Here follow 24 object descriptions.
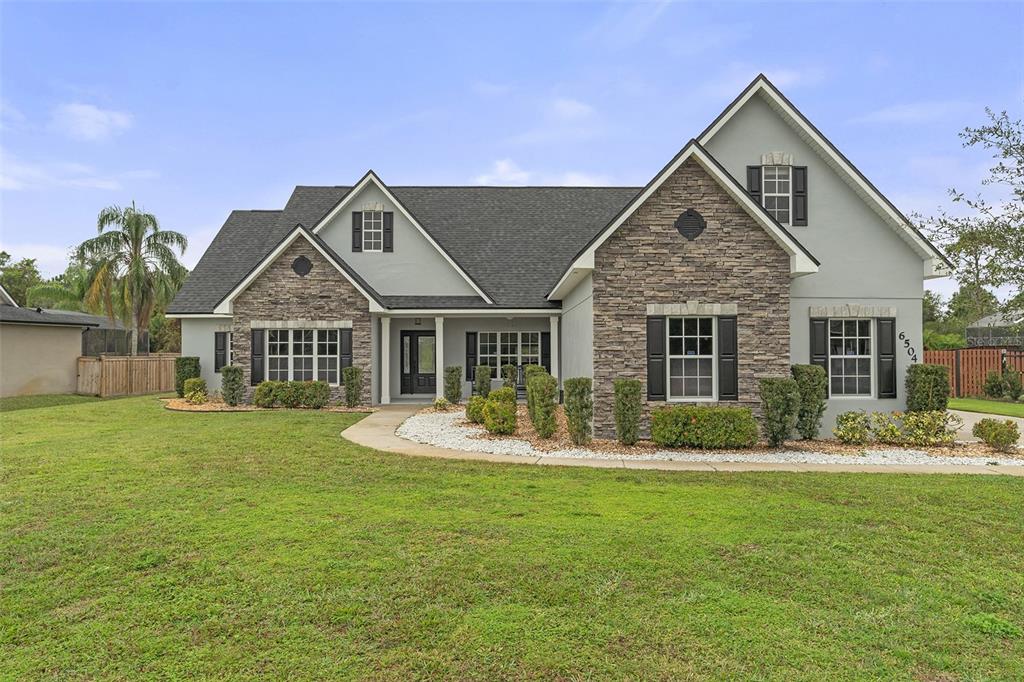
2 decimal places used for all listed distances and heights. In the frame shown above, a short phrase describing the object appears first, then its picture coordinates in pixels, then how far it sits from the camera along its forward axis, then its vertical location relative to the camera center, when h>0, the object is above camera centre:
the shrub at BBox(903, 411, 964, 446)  10.89 -1.44
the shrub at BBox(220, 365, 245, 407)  16.98 -0.84
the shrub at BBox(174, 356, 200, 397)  19.95 -0.46
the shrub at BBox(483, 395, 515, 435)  11.97 -1.33
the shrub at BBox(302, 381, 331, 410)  16.61 -1.10
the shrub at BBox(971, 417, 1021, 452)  10.20 -1.43
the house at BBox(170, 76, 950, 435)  11.06 +1.66
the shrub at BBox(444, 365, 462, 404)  18.22 -0.89
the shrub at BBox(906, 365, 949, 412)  11.50 -0.66
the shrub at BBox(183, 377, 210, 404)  18.00 -1.12
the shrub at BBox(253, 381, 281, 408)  16.61 -1.09
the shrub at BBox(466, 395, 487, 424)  13.81 -1.32
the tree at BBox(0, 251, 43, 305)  56.44 +8.35
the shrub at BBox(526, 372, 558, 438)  11.24 -1.03
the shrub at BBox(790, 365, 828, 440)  10.95 -0.79
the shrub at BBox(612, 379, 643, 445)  10.48 -0.97
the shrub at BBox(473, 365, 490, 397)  18.41 -0.73
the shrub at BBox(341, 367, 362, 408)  16.94 -0.82
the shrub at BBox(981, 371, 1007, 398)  21.31 -1.14
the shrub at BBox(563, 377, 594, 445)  10.61 -1.03
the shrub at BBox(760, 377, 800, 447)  10.45 -0.97
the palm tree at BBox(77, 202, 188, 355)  33.84 +5.83
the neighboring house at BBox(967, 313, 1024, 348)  36.12 +1.44
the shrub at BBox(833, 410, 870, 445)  10.90 -1.42
